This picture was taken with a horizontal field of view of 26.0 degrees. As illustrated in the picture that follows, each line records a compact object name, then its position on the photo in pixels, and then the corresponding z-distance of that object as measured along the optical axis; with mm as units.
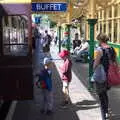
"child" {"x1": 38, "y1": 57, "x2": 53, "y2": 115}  5907
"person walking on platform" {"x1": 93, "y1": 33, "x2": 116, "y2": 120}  5213
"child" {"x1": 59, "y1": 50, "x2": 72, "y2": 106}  6215
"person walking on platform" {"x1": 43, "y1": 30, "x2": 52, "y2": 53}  17958
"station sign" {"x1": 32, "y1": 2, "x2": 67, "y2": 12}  10961
